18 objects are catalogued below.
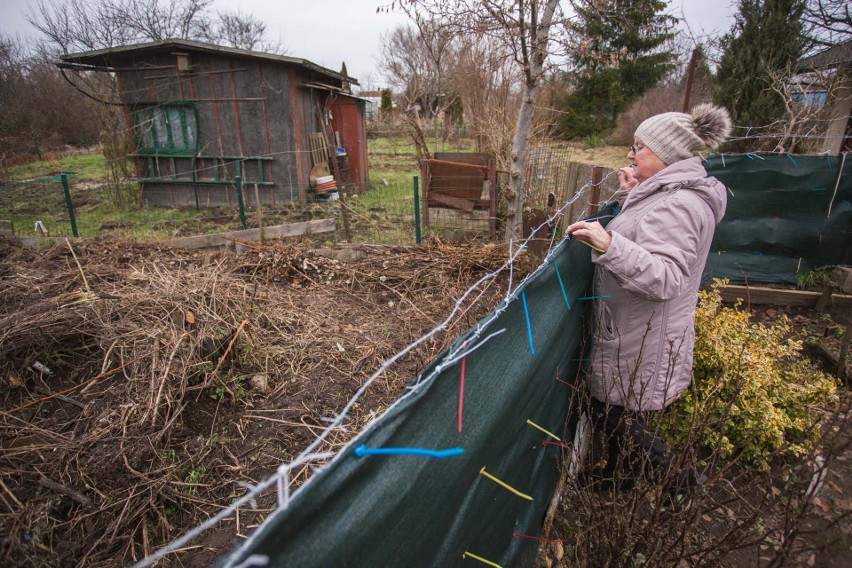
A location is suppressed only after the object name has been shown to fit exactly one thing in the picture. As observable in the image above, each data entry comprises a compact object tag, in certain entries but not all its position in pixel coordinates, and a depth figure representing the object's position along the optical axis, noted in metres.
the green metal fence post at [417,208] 6.65
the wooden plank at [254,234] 6.59
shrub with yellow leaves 2.57
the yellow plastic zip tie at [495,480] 1.37
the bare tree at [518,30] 4.59
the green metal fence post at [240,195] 7.58
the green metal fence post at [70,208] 7.60
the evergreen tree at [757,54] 11.06
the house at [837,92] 8.84
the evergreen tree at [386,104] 29.73
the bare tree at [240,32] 30.20
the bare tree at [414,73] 24.55
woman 1.75
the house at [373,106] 33.16
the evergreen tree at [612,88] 22.59
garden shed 10.73
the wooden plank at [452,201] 7.74
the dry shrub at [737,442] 1.73
